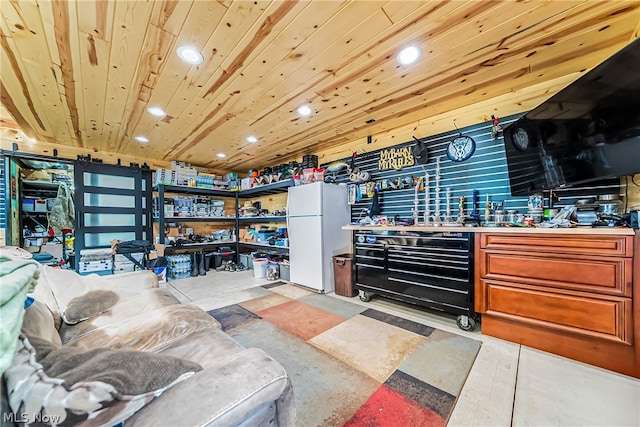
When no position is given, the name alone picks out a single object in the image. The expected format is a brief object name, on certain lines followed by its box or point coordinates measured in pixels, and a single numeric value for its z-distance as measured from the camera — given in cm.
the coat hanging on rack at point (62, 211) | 416
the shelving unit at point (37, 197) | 429
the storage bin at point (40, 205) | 436
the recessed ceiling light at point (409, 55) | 183
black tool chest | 227
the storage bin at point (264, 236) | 489
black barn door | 392
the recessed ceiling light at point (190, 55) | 177
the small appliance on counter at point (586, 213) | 185
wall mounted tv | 148
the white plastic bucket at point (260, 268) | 443
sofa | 51
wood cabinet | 159
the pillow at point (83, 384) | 50
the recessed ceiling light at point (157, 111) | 268
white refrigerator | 349
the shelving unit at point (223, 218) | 444
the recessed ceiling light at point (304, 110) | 273
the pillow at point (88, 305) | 140
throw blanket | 49
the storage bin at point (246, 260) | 522
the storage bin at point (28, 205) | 425
